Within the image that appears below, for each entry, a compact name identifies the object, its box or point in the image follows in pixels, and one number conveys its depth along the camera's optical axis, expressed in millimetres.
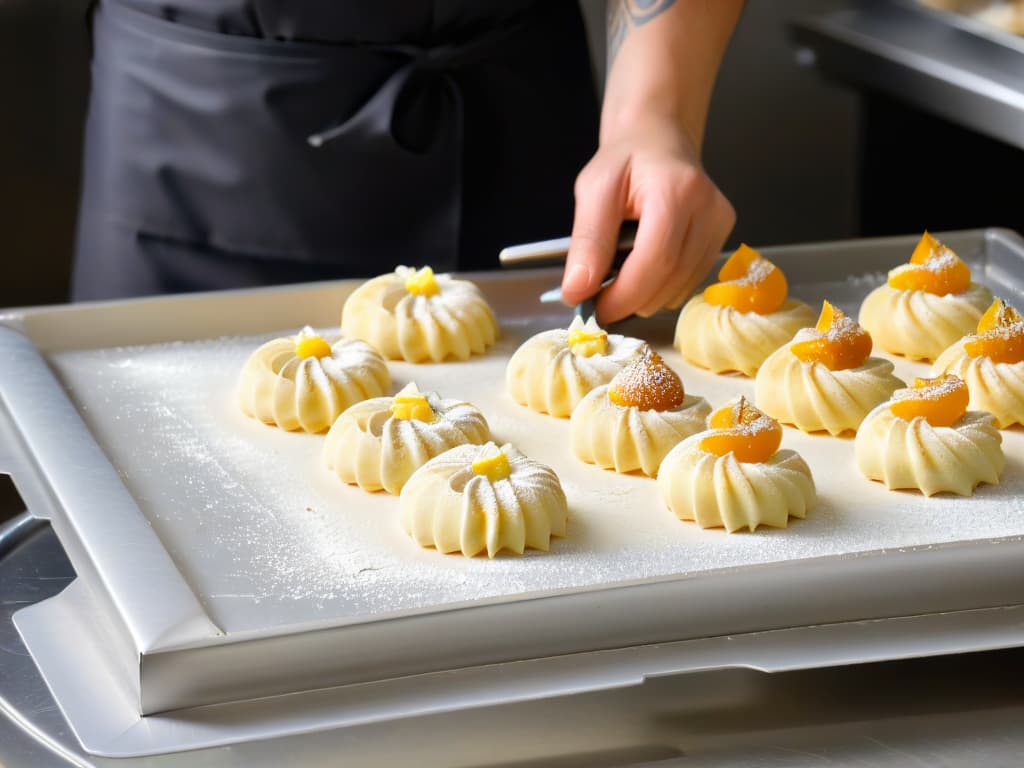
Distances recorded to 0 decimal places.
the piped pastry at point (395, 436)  1153
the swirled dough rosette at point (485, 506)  1096
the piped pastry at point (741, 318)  1262
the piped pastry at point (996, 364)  1197
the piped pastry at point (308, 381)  1212
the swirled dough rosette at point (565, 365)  1221
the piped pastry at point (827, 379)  1200
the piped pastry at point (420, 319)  1278
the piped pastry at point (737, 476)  1113
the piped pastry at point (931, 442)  1139
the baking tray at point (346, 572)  1007
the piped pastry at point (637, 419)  1168
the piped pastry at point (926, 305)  1270
